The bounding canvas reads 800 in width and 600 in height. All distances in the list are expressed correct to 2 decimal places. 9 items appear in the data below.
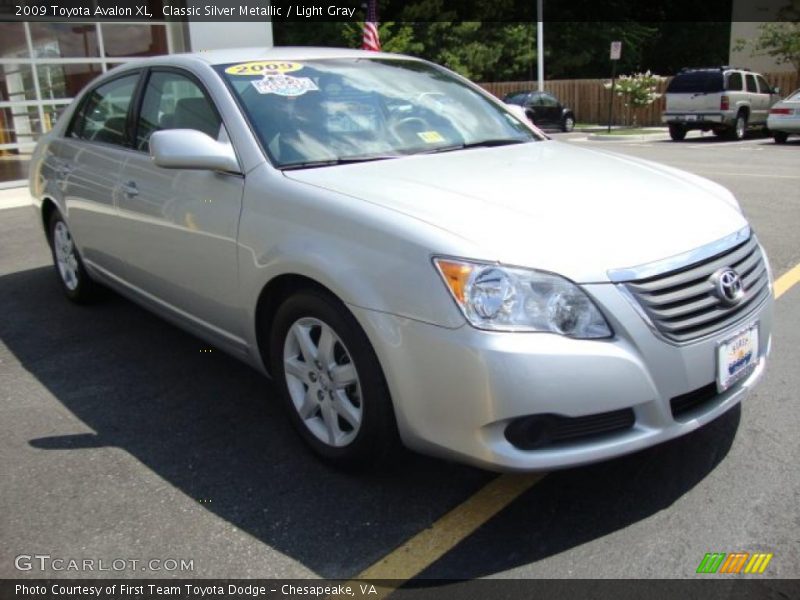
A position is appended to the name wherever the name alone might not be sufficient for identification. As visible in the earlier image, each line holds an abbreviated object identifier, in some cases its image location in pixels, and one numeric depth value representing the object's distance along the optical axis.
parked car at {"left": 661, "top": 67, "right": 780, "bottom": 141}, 19.55
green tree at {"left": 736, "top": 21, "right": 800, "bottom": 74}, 27.25
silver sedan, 2.38
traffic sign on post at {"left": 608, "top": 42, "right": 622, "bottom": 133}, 22.27
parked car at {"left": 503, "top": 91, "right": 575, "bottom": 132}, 25.30
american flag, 15.73
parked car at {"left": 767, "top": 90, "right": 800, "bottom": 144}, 17.27
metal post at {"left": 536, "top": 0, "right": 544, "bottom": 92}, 28.95
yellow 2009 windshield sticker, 3.62
